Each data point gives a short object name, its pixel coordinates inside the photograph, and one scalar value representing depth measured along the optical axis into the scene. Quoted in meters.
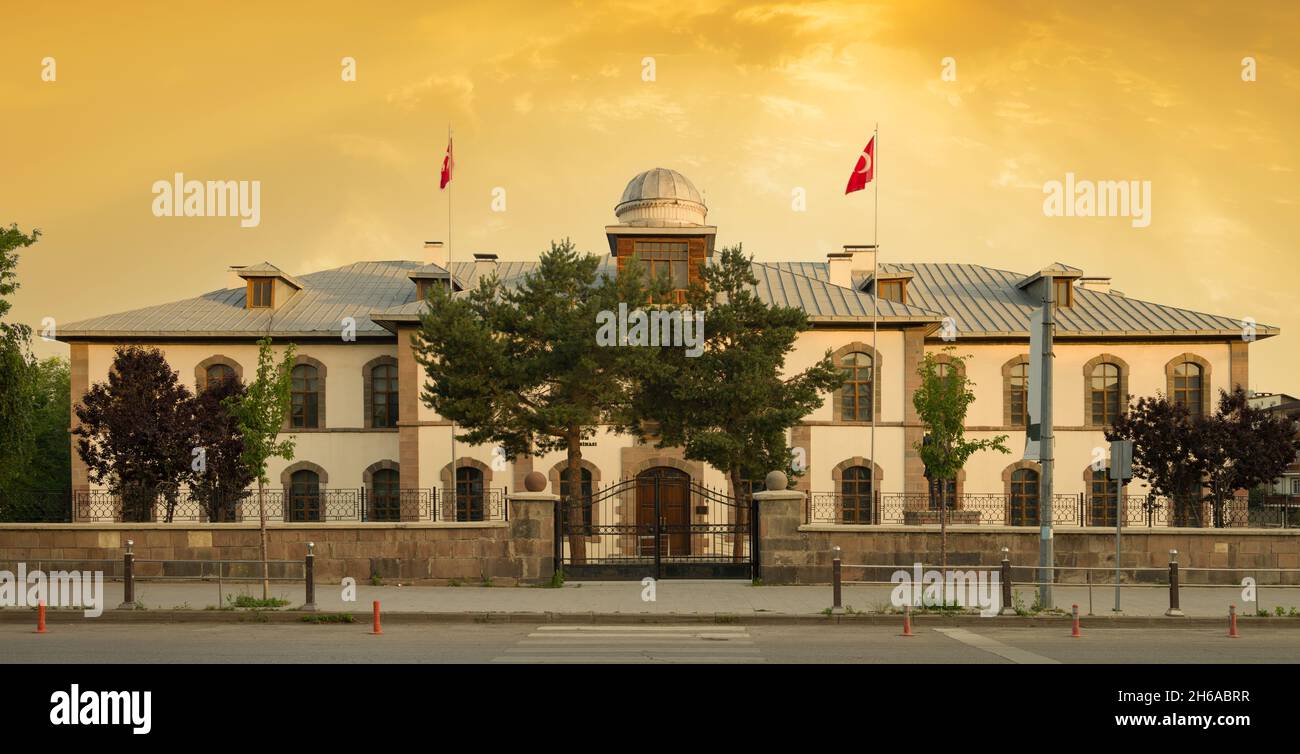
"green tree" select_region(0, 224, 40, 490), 28.50
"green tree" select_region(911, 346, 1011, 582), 24.83
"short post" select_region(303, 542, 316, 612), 17.97
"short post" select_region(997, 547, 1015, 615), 17.75
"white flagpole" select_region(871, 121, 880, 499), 34.00
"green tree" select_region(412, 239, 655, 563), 25.80
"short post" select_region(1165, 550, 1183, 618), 17.92
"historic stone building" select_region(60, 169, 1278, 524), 34.44
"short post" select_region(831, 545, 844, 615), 17.91
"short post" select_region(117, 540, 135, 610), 17.67
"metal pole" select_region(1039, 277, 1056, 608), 18.21
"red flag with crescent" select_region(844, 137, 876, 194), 32.28
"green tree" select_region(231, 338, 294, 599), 20.41
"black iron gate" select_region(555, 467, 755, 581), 22.59
